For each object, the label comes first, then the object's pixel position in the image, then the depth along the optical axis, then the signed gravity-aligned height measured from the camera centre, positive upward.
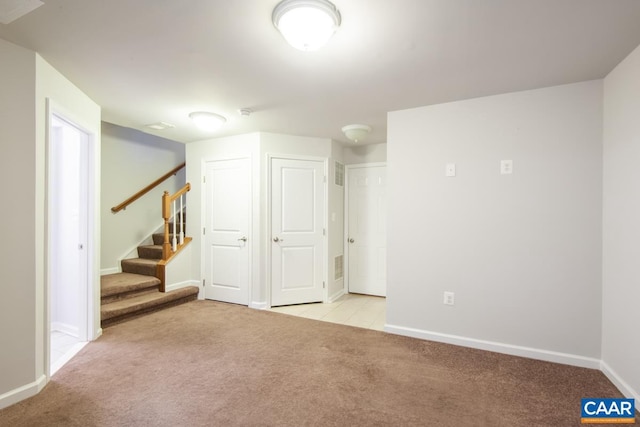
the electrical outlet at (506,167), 2.58 +0.41
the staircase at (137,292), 3.29 -0.99
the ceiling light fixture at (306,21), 1.46 +0.99
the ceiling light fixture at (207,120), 3.04 +0.98
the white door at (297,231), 3.95 -0.25
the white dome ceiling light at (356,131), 3.50 +0.99
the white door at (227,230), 3.97 -0.25
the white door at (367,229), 4.45 -0.25
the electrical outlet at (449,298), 2.78 -0.80
